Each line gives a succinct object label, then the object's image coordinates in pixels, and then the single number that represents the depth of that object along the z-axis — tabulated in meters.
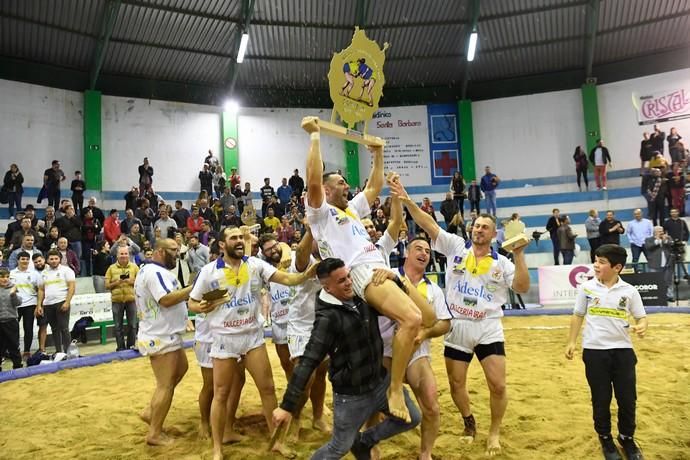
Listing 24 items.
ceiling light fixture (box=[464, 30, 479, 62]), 21.29
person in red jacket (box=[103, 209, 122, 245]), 14.65
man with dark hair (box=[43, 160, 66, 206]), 17.83
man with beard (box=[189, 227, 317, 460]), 4.82
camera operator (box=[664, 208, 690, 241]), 15.27
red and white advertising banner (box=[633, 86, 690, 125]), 21.70
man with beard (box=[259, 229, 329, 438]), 5.28
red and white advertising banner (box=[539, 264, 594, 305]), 13.57
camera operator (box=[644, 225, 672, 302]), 13.75
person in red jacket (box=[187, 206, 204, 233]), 15.72
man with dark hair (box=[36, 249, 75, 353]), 9.80
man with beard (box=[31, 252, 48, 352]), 9.95
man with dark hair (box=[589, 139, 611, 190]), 21.59
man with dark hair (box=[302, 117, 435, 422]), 3.91
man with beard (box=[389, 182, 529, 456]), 4.81
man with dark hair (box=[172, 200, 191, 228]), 16.52
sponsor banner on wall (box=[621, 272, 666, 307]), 12.85
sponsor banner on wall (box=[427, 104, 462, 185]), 24.75
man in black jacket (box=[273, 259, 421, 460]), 3.63
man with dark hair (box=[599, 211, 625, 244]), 15.16
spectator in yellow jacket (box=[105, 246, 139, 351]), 10.16
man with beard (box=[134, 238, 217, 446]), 5.32
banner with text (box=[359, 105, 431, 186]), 24.70
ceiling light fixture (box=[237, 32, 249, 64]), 20.73
